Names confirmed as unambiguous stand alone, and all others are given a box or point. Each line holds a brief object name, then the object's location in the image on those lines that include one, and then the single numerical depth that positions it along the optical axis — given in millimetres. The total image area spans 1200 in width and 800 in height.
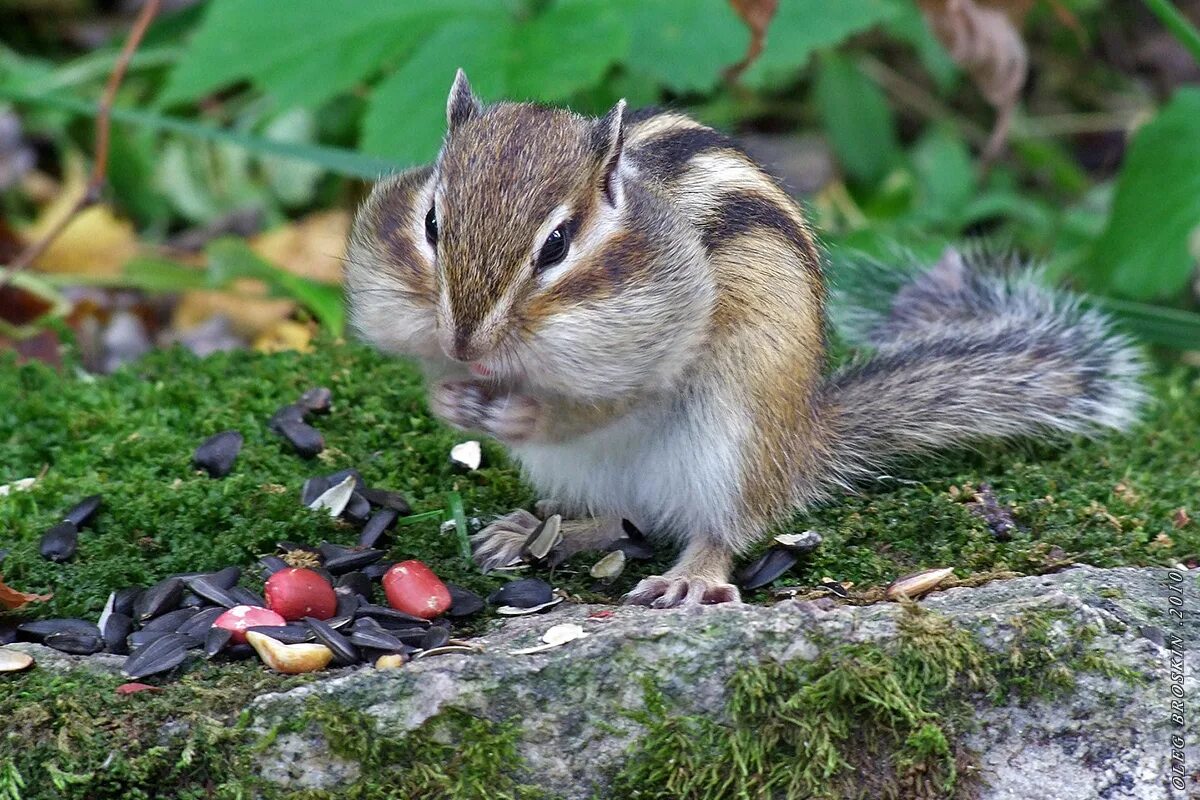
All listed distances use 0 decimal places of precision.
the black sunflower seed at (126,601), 5348
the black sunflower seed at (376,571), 5566
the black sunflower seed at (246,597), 5277
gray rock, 4625
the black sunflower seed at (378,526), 5891
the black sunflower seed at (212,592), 5289
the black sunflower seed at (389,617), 5172
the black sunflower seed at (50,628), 5191
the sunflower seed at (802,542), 5754
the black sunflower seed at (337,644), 4902
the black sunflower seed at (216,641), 4961
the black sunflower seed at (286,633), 4973
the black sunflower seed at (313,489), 6160
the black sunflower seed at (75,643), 5105
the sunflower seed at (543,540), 5820
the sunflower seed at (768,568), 5672
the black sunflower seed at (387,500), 6117
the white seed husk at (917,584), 5328
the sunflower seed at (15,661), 4875
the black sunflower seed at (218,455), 6414
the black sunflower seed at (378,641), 4937
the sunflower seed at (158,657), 4848
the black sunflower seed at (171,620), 5191
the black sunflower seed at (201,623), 5109
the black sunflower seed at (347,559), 5605
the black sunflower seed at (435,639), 4988
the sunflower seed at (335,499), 6059
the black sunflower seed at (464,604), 5320
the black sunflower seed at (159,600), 5275
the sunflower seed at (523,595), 5379
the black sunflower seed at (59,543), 5707
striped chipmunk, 5000
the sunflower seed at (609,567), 5773
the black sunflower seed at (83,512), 5957
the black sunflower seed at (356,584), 5402
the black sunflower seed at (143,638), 5082
